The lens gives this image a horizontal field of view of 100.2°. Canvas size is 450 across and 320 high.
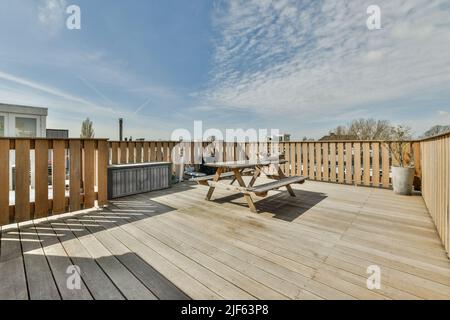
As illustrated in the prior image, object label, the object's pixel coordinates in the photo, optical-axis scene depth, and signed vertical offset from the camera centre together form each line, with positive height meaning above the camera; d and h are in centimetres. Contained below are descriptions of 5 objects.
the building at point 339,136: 1386 +170
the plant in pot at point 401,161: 419 -9
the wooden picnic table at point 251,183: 294 -44
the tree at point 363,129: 1235 +214
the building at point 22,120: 716 +158
